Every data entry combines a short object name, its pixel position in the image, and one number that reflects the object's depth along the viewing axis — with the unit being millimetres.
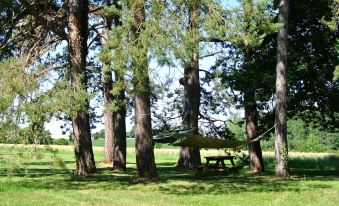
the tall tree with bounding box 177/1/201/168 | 21078
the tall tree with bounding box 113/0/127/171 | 18016
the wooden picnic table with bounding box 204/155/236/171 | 16291
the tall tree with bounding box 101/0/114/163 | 19594
